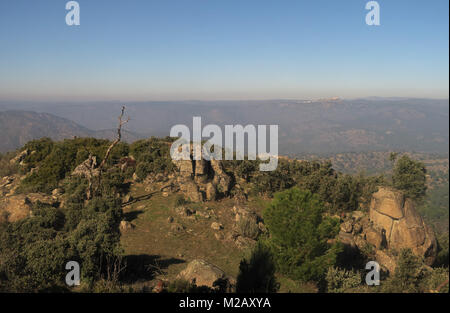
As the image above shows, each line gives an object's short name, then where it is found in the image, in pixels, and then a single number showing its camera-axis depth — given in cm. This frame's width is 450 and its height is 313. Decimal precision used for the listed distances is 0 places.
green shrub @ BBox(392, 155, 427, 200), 2828
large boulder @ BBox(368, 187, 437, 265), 1827
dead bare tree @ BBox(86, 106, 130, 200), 1636
